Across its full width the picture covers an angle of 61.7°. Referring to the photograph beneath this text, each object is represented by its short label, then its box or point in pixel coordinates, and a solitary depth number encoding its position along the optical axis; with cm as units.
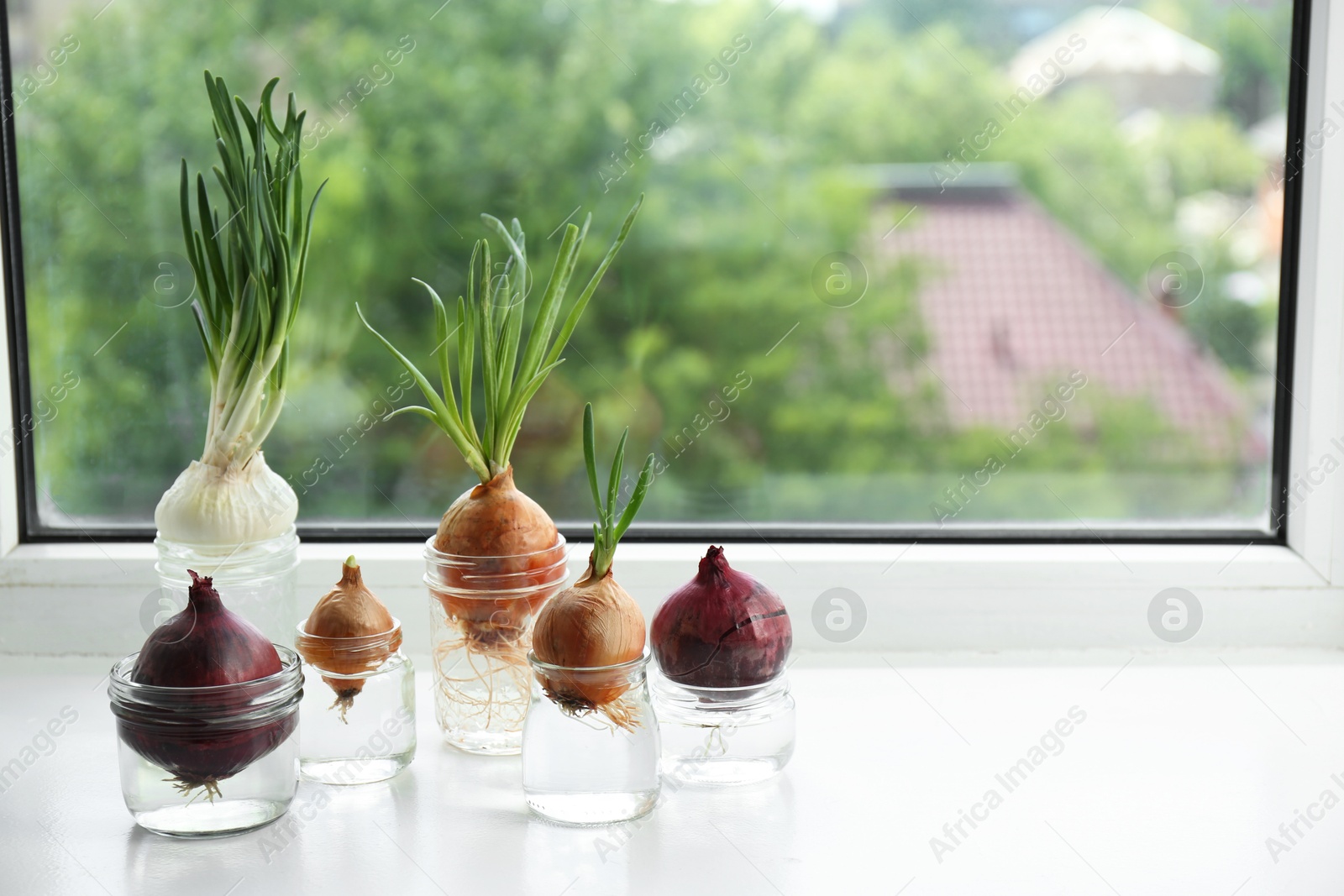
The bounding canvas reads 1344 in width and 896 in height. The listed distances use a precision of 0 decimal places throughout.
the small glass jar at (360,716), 91
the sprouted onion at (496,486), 93
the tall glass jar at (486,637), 93
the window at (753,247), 132
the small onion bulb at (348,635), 89
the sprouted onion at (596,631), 82
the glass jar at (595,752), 84
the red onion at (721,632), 88
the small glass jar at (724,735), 90
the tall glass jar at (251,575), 98
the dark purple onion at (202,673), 79
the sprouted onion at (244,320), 97
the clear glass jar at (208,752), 79
